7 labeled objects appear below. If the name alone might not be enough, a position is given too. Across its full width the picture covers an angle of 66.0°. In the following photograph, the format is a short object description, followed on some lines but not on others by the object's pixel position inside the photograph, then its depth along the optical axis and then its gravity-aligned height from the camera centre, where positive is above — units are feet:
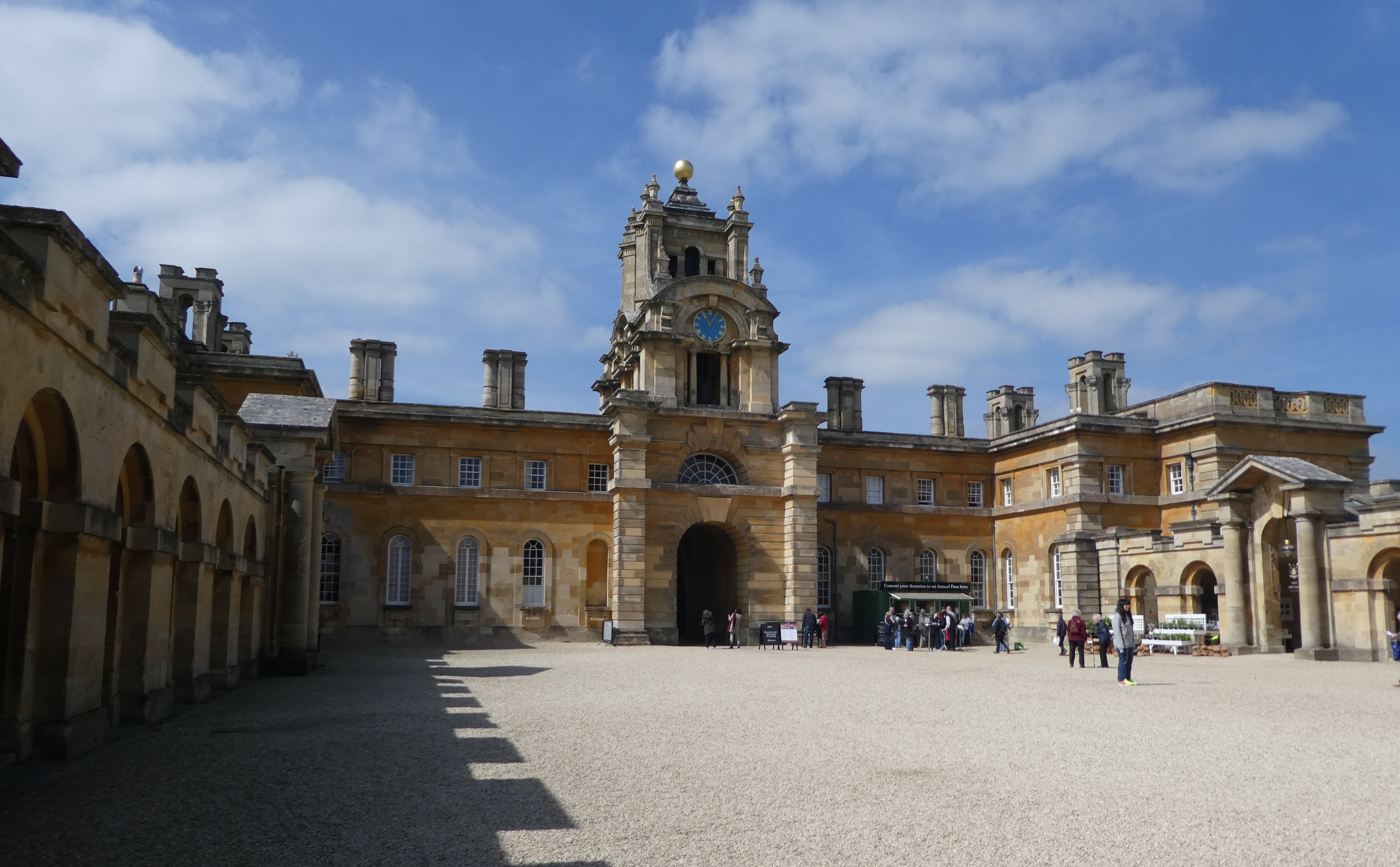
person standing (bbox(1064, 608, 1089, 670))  83.41 -4.63
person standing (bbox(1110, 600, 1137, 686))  66.23 -4.34
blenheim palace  80.59 +7.86
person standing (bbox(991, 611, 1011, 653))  111.34 -5.76
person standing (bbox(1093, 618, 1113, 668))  81.25 -4.98
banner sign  127.95 -1.68
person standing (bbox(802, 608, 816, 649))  119.03 -6.03
